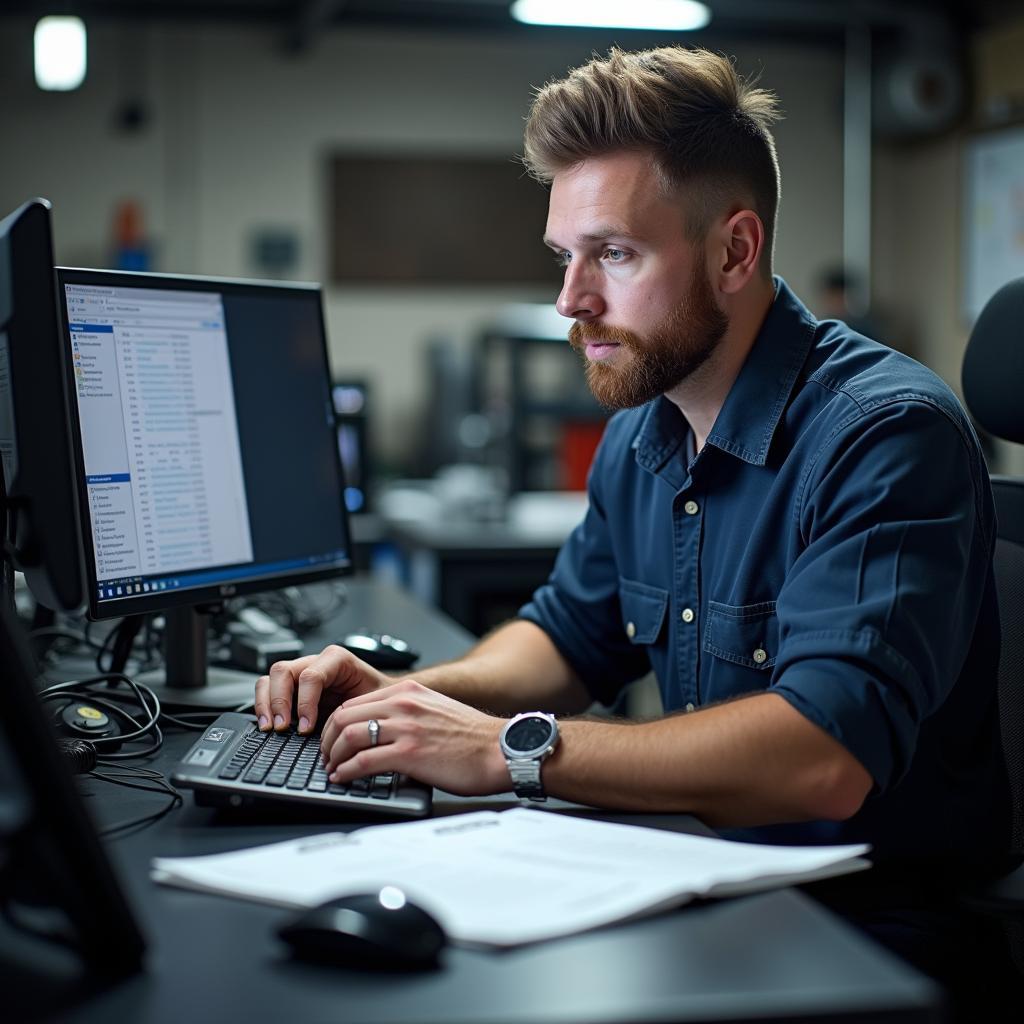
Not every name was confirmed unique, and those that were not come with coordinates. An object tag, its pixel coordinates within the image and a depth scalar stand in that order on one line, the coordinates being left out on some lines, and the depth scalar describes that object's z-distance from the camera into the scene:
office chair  1.30
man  0.99
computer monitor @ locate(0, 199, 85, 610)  1.05
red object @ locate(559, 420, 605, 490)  3.90
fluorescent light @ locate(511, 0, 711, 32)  4.23
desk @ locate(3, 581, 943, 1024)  0.62
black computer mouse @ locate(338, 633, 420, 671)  1.52
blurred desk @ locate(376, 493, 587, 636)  3.41
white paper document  0.72
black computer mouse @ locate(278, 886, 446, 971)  0.66
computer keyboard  0.95
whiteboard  6.30
